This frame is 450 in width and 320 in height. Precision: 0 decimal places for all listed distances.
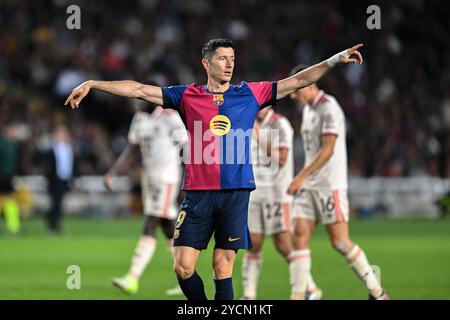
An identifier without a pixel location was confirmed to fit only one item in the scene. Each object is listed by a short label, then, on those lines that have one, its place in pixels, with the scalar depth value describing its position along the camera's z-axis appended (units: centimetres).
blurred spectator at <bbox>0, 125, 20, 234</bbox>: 2325
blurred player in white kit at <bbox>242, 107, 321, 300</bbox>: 1237
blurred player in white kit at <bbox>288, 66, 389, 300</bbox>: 1166
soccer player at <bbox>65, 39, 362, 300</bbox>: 906
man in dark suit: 2456
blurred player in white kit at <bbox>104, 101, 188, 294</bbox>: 1427
